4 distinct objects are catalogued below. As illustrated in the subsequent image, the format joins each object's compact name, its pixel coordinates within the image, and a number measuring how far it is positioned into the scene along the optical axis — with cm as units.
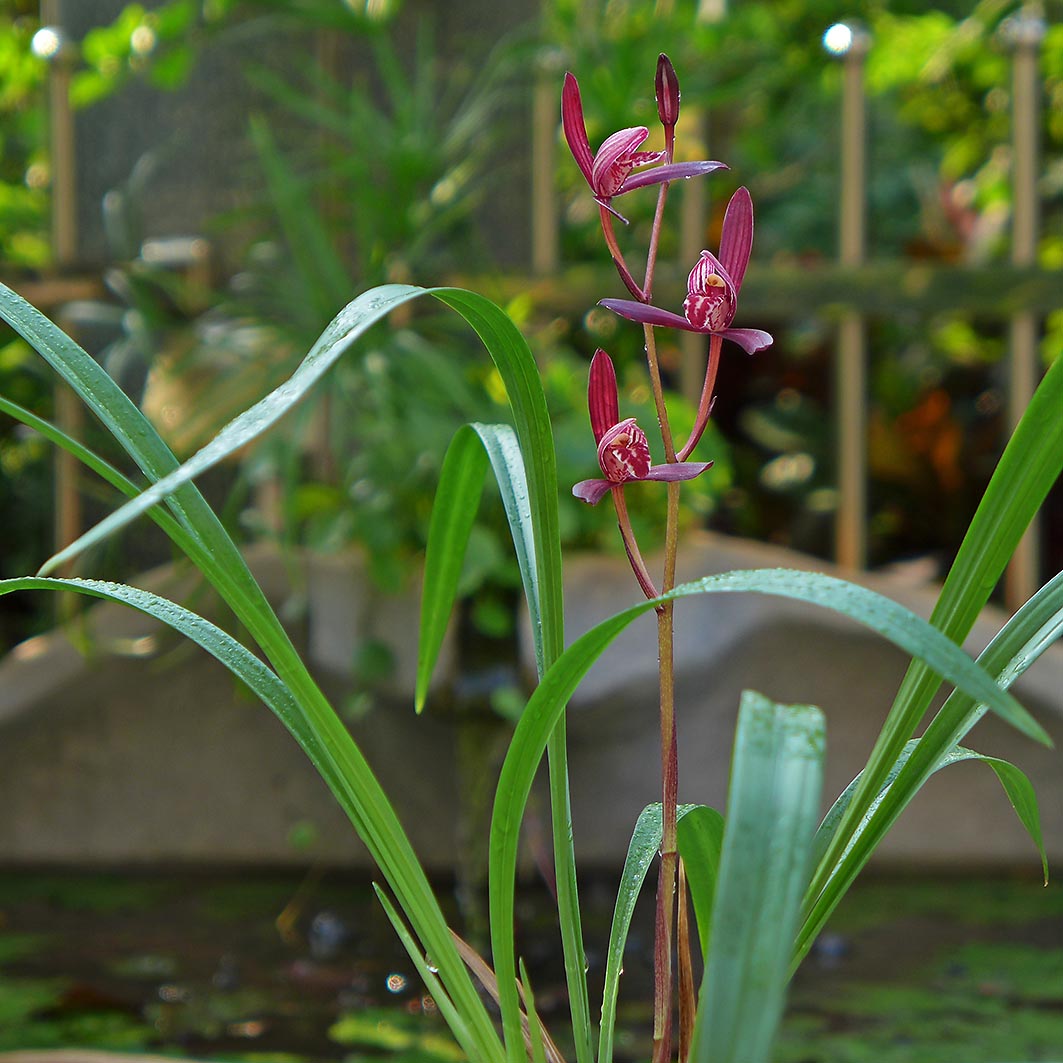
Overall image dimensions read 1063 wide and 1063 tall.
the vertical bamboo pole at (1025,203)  316
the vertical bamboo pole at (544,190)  324
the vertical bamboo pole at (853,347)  318
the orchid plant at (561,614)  122
